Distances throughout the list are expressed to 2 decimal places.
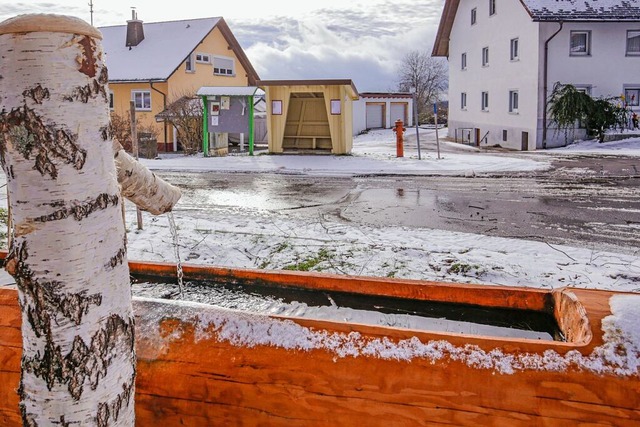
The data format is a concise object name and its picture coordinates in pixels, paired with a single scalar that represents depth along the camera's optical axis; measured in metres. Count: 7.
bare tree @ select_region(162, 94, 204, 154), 24.14
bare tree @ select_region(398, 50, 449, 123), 77.44
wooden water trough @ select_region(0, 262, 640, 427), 2.22
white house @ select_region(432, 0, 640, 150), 24.33
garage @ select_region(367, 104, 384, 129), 44.38
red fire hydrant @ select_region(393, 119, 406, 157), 19.64
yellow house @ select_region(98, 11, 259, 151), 29.83
